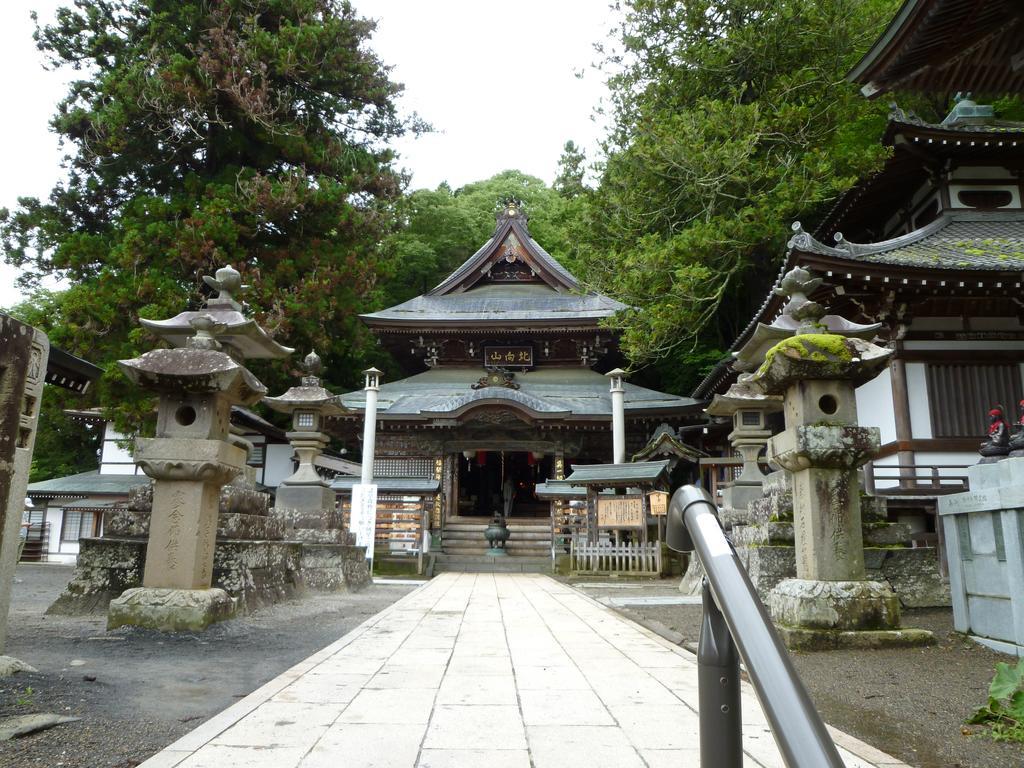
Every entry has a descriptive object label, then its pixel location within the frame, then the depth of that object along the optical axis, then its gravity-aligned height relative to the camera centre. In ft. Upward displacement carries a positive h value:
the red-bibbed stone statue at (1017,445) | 15.99 +1.73
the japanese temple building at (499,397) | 59.26 +10.83
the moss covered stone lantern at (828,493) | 16.63 +0.57
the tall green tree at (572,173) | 66.74 +34.46
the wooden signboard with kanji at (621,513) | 46.14 -0.02
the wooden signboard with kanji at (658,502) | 46.01 +0.75
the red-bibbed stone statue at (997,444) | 17.74 +1.93
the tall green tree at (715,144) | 47.83 +27.17
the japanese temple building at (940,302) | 33.65 +11.40
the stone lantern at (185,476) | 17.69 +0.84
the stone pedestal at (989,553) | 15.47 -0.88
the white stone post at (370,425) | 47.73 +6.21
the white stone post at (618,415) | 53.88 +7.92
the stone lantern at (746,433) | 34.60 +4.22
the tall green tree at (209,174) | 54.29 +29.83
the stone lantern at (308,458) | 33.68 +2.74
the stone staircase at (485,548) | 52.42 -3.10
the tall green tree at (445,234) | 94.27 +39.80
